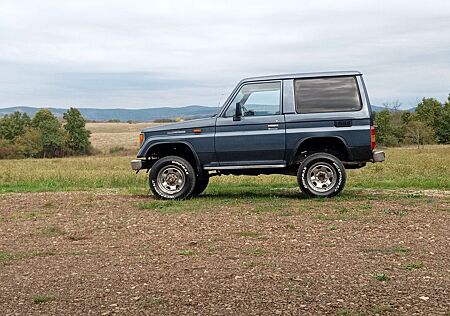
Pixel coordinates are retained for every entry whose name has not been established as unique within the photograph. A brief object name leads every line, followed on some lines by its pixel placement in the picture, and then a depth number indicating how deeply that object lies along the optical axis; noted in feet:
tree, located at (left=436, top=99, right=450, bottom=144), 271.45
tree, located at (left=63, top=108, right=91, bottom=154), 266.16
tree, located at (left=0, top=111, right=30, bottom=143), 269.71
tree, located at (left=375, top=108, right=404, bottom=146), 256.73
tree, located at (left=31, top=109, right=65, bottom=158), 260.62
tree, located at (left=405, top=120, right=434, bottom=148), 254.27
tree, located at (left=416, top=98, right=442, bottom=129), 277.85
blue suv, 33.96
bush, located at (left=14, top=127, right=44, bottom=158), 249.34
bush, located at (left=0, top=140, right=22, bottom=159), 239.09
